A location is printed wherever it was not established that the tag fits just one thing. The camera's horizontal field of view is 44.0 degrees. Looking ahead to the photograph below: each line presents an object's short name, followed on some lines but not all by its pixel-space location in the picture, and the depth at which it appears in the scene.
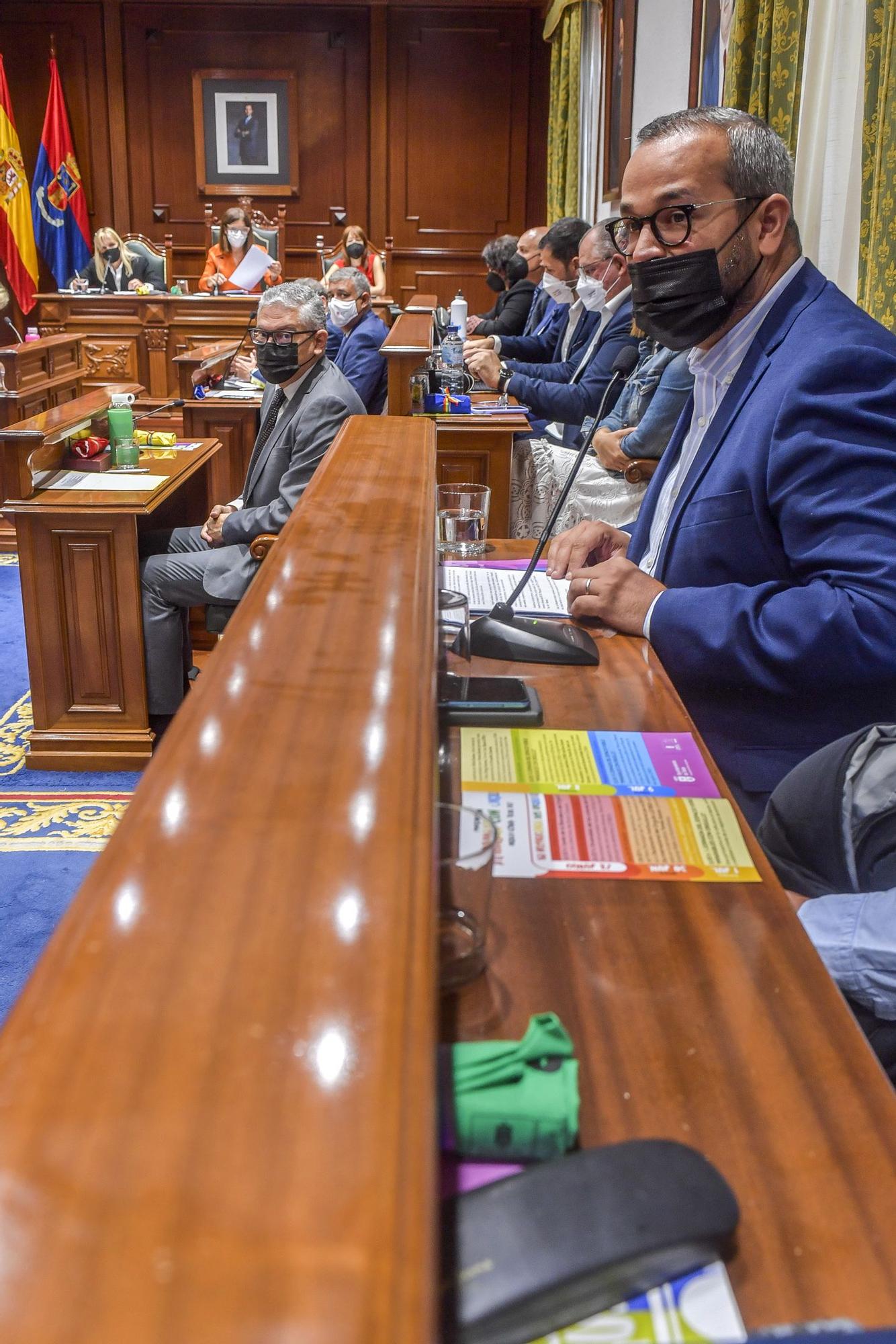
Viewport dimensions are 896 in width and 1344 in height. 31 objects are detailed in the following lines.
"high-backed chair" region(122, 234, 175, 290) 8.77
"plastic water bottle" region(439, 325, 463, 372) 4.54
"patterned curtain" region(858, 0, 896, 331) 2.71
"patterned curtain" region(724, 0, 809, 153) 3.47
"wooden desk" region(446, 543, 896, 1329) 0.64
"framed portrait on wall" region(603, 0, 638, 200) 6.49
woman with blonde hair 8.62
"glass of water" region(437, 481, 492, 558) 2.07
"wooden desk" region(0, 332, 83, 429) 5.36
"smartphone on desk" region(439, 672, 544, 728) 1.32
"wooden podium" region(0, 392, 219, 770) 3.18
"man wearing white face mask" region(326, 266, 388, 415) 5.26
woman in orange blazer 8.85
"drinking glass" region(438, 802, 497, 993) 0.86
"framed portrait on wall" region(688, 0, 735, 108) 4.65
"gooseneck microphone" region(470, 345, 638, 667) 1.53
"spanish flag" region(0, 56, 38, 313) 9.08
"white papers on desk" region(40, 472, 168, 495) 3.34
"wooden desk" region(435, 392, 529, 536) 3.85
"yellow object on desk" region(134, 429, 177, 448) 4.05
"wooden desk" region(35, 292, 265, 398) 7.62
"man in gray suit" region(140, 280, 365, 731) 3.33
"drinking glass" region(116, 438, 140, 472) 3.67
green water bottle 3.67
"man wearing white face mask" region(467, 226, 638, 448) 4.42
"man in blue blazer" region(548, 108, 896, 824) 1.46
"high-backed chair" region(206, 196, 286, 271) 9.30
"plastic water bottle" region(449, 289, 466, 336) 5.03
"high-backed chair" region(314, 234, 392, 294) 9.42
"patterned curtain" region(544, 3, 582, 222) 8.35
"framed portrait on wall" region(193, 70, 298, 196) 9.88
